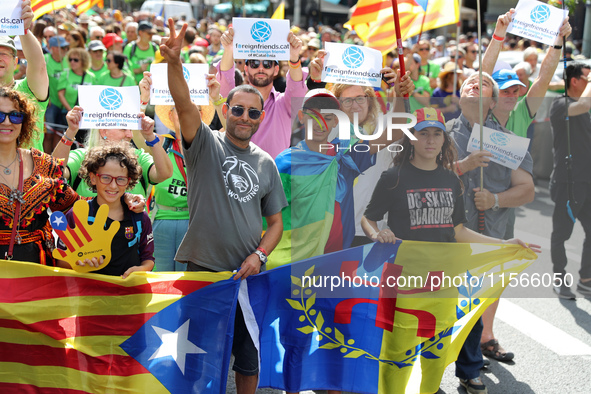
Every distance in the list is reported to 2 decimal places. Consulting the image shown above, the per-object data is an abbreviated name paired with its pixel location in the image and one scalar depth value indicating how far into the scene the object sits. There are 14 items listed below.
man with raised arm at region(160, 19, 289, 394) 3.48
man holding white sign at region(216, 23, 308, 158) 4.90
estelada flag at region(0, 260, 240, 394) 3.43
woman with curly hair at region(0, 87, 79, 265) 3.47
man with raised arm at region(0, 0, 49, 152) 4.25
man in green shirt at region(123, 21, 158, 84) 11.40
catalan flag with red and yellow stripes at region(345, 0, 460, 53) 6.60
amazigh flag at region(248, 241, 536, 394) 3.80
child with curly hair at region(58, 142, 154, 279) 3.64
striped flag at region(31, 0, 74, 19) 5.86
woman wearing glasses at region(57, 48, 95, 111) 9.23
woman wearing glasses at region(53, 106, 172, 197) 4.09
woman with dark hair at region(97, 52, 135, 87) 8.82
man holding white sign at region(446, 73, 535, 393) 4.06
